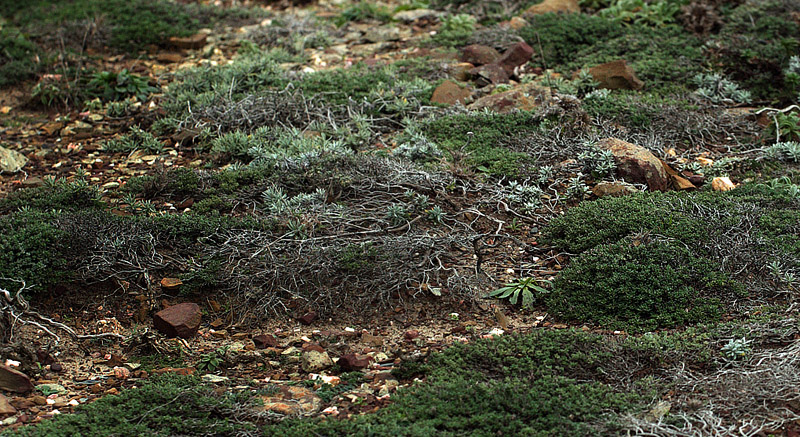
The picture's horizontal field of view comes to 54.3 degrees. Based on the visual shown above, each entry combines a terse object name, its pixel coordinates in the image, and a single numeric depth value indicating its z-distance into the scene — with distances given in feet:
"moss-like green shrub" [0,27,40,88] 25.88
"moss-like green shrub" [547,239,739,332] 13.83
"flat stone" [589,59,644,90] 22.81
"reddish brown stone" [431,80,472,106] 22.50
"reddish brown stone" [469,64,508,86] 23.91
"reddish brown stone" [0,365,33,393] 11.98
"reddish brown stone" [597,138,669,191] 18.06
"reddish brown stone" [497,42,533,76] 24.59
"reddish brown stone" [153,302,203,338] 13.90
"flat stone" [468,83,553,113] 21.81
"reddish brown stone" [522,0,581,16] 28.12
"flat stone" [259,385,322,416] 11.58
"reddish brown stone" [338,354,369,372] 12.83
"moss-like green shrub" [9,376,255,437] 10.89
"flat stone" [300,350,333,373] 13.01
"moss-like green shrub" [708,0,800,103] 23.02
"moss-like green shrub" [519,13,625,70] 25.17
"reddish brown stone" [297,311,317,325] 14.53
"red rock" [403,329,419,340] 13.99
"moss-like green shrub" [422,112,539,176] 19.15
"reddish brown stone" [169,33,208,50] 28.22
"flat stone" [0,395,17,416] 11.40
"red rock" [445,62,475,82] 24.25
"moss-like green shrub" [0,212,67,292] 14.52
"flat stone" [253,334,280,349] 13.88
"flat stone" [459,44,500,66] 24.95
